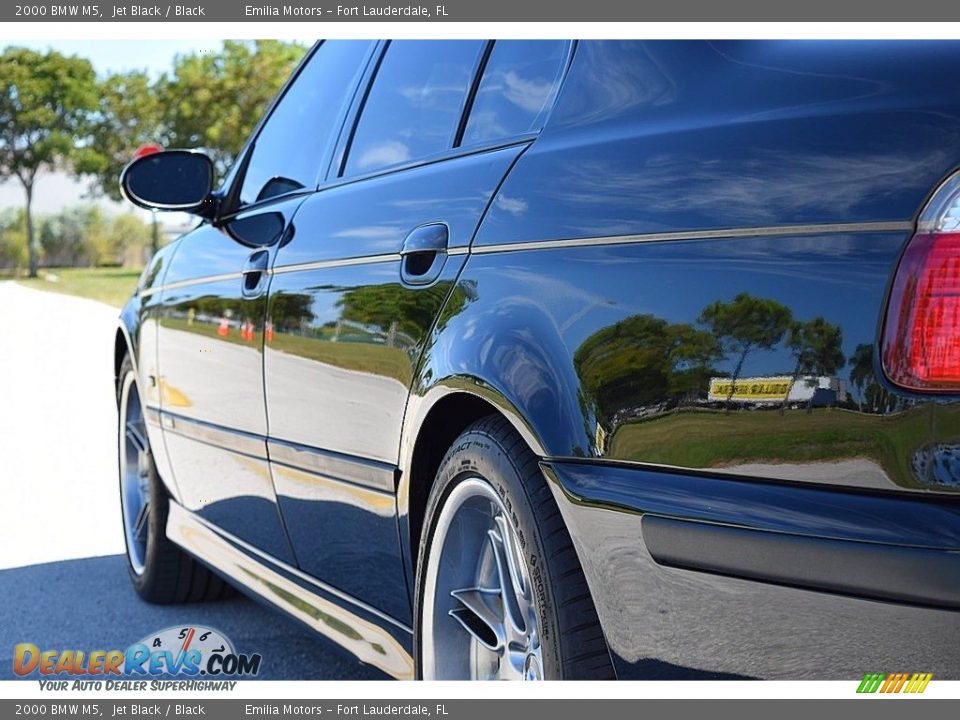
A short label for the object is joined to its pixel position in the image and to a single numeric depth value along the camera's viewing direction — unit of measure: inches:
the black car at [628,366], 71.3
